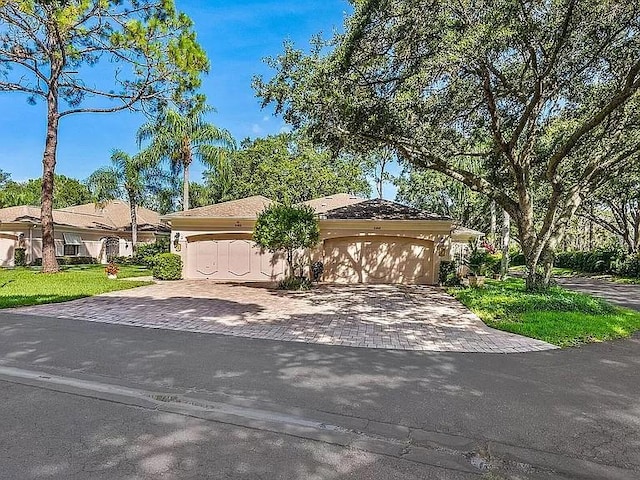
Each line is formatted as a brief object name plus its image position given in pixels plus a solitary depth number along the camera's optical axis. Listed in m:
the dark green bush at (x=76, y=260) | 23.46
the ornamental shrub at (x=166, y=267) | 16.77
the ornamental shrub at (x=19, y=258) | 22.91
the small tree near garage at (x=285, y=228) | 13.52
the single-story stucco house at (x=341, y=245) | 16.89
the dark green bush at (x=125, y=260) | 25.11
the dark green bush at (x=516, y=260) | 34.41
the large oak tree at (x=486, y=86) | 8.73
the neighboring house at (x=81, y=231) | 23.25
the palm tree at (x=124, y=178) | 22.17
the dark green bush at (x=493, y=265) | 19.36
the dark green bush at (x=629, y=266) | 21.22
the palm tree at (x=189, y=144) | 21.17
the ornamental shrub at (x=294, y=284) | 14.50
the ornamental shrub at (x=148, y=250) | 24.35
